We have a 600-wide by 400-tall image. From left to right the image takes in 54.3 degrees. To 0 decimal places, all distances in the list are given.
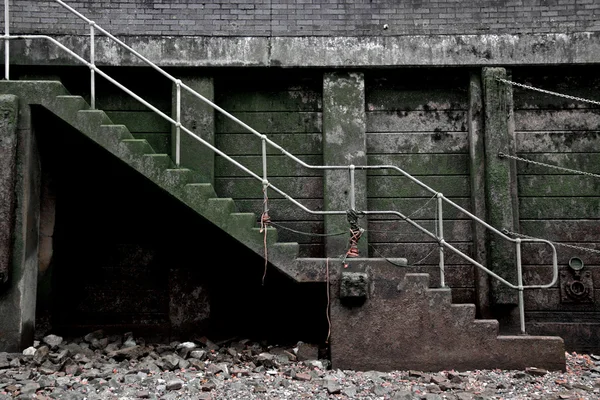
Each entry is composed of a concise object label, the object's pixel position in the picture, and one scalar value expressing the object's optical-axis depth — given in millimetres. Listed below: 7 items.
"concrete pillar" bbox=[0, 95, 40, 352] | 5902
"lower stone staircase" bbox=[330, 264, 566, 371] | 5945
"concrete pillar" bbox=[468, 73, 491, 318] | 7434
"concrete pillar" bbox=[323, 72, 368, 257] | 7402
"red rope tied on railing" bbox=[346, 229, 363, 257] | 6133
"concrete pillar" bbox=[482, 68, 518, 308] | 7324
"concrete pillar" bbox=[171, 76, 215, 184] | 7406
